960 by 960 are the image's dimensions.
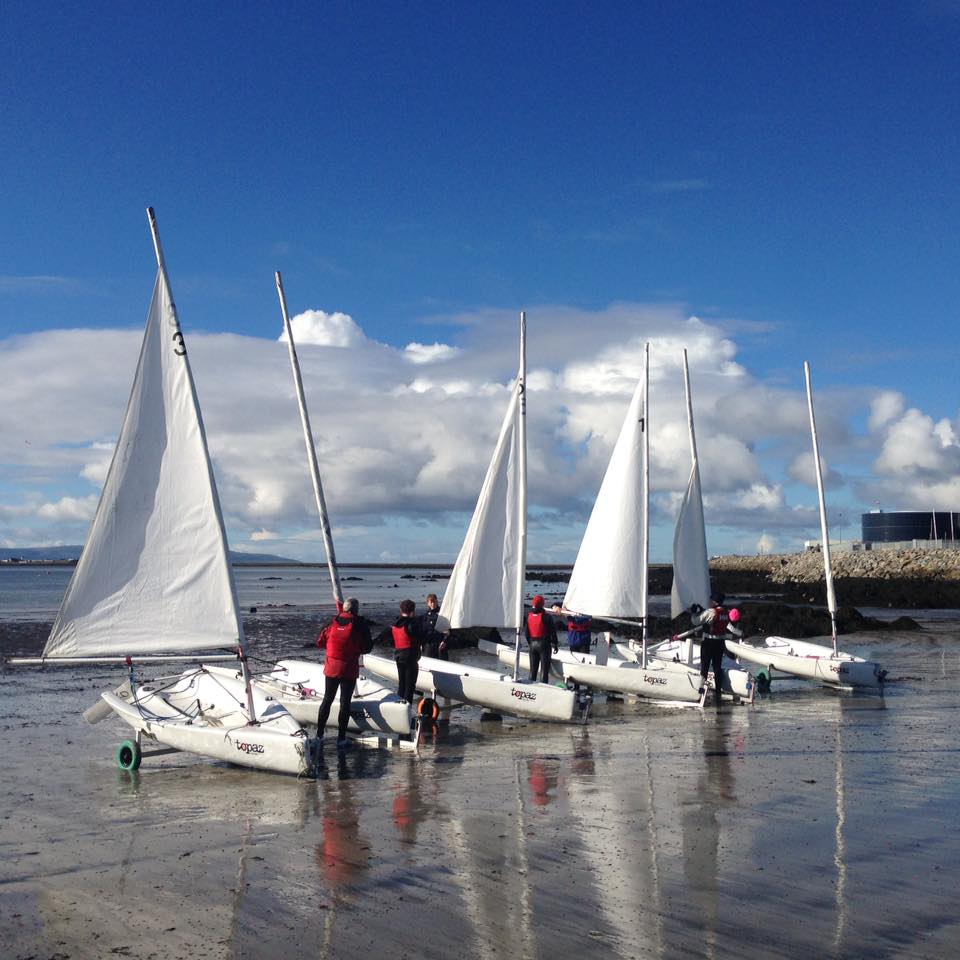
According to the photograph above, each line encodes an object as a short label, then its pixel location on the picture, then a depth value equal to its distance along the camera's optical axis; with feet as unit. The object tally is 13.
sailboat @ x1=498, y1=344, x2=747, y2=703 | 68.85
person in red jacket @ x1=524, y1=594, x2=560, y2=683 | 59.31
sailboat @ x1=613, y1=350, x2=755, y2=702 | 72.50
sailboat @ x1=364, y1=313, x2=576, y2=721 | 57.77
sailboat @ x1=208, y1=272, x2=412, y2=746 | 46.60
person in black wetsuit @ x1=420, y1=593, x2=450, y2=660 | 58.08
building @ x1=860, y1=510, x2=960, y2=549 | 391.65
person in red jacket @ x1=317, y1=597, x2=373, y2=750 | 42.83
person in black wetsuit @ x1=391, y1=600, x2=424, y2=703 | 51.34
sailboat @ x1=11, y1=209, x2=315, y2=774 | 41.29
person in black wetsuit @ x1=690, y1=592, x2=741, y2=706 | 59.06
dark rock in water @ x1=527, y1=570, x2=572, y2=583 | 402.56
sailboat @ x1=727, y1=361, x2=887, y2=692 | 65.51
